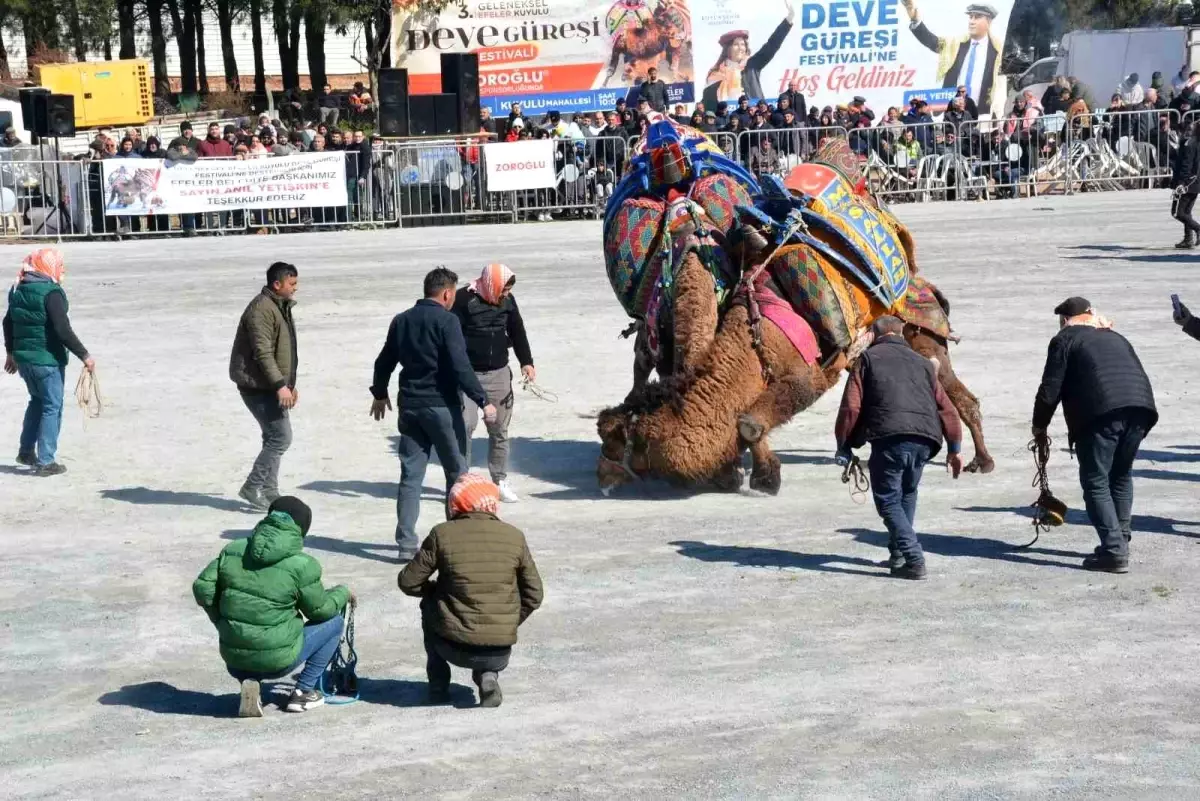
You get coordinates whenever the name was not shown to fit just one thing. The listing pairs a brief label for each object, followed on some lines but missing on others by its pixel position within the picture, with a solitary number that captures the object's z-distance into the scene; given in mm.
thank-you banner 26438
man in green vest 12945
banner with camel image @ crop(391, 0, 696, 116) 37906
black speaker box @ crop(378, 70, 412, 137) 29484
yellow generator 44625
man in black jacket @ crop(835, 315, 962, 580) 9570
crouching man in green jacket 7531
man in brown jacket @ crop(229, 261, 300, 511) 11430
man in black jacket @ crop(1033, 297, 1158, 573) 9617
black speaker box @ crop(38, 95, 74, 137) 28720
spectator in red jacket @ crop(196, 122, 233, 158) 27594
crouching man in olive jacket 7574
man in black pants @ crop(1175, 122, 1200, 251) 22203
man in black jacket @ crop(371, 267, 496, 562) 10367
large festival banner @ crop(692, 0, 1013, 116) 37875
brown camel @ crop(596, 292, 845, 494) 11180
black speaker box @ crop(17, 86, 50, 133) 28656
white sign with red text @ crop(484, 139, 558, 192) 27750
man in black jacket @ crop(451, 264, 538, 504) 11805
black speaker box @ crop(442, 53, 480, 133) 30375
